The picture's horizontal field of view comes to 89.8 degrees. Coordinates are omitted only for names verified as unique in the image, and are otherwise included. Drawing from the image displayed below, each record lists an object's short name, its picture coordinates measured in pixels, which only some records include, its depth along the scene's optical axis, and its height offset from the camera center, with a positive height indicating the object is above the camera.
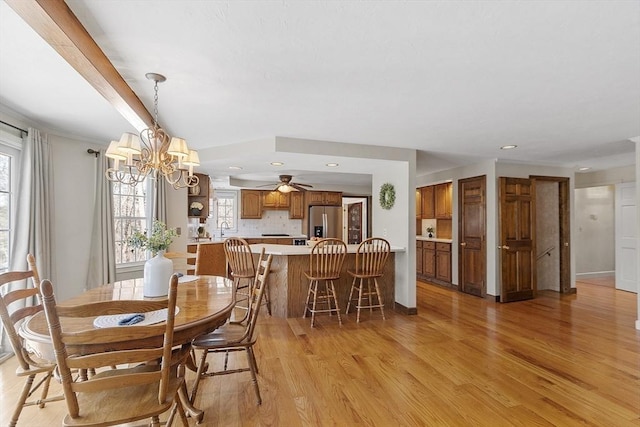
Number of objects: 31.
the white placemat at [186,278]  2.69 -0.54
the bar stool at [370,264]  4.09 -0.63
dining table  1.47 -0.55
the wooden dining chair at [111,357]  1.28 -0.60
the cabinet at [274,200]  7.74 +0.39
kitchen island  4.21 -0.88
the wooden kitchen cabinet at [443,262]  6.08 -0.90
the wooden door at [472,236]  5.29 -0.34
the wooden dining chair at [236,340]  2.14 -0.85
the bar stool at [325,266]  3.94 -0.63
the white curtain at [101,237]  3.91 -0.26
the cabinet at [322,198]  8.00 +0.45
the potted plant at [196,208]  5.62 +0.14
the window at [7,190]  3.00 +0.25
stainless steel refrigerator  7.88 -0.12
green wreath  4.68 +0.30
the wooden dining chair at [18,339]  1.73 -0.65
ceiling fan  6.28 +0.60
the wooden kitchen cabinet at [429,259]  6.50 -0.90
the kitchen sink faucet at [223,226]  7.61 -0.24
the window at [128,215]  4.37 +0.02
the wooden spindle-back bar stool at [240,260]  4.04 -0.57
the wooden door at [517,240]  5.06 -0.38
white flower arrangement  2.22 -0.17
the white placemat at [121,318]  1.61 -0.54
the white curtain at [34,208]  3.04 +0.09
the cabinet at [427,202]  6.90 +0.31
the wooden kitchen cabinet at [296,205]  7.91 +0.27
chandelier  2.38 +0.49
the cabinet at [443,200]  6.39 +0.33
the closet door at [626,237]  5.61 -0.39
